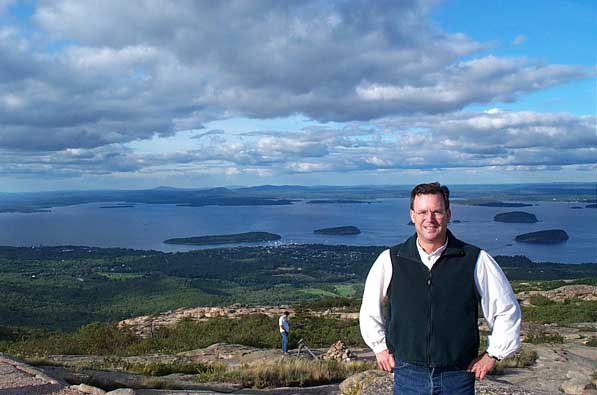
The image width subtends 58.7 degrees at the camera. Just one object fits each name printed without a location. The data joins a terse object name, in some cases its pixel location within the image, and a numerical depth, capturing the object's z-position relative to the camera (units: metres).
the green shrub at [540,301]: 23.67
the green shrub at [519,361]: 10.05
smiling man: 2.96
